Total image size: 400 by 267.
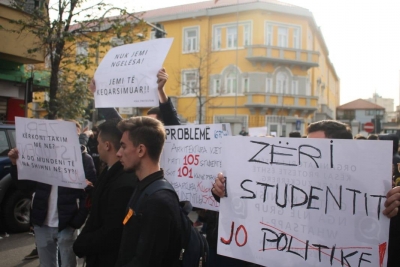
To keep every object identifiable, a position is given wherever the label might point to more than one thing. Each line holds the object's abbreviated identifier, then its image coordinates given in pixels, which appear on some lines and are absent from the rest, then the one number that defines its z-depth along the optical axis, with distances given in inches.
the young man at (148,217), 87.0
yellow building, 1165.1
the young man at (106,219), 109.4
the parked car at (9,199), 282.7
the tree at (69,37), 416.2
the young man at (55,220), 159.6
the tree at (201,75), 1196.5
